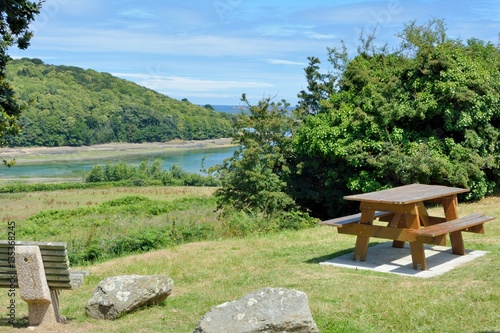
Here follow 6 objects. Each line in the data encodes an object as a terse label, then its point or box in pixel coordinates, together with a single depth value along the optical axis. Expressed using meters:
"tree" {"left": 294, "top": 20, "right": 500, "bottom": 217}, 21.34
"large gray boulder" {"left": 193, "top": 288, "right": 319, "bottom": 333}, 5.46
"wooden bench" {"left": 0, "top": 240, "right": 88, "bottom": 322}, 6.54
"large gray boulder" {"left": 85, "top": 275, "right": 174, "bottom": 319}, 7.08
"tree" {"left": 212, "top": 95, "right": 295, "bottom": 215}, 23.47
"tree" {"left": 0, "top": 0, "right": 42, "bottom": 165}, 16.27
